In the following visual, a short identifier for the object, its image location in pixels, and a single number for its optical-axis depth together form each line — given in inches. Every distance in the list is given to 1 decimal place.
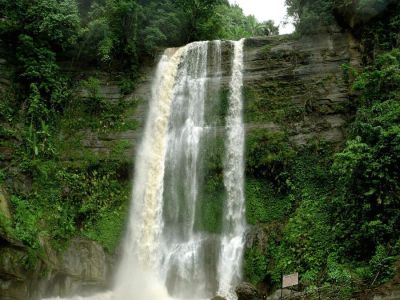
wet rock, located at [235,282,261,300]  455.5
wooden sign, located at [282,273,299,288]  419.8
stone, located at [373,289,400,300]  382.3
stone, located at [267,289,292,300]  479.5
